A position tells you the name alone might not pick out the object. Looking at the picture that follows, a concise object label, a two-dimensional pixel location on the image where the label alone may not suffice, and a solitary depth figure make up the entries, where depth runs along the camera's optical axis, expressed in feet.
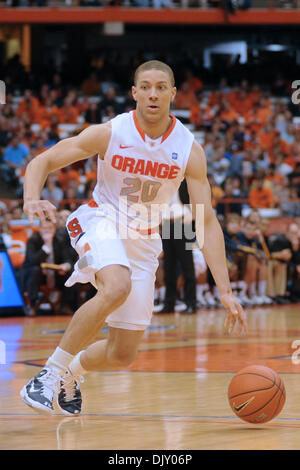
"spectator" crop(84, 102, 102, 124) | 77.46
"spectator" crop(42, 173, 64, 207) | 63.41
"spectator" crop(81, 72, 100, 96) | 89.61
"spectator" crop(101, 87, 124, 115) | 79.41
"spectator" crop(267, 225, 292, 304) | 60.70
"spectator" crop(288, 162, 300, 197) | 73.87
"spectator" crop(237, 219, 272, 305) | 58.34
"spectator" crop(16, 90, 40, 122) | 78.89
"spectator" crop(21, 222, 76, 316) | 50.80
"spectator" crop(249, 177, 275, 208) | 69.26
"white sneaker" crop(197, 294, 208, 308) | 56.70
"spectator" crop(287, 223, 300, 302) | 61.31
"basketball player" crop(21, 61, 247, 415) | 20.51
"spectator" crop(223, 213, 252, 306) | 57.06
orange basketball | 19.88
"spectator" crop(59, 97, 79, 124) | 79.77
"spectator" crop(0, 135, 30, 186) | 69.97
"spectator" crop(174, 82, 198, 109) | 88.02
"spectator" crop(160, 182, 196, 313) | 50.26
